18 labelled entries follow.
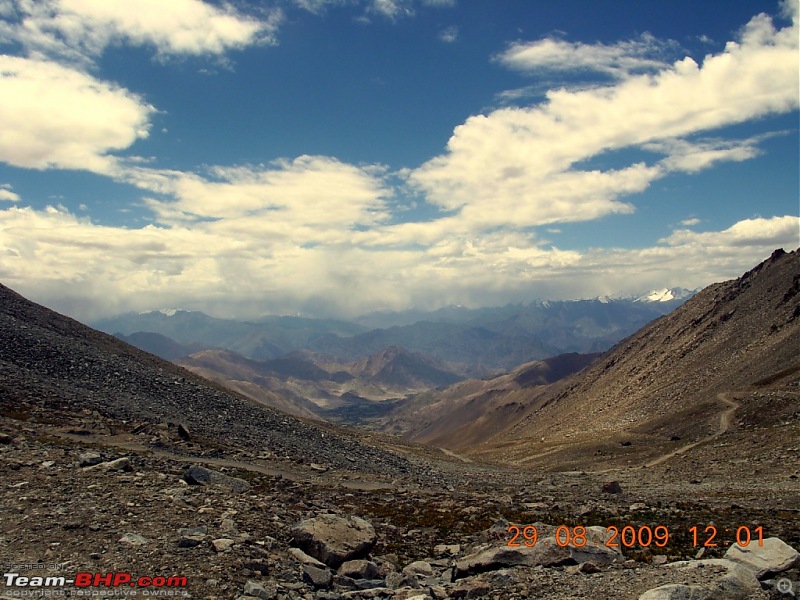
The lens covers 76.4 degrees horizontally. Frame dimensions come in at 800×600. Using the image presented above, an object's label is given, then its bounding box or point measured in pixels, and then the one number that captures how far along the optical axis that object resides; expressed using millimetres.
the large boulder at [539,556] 18641
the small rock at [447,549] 22422
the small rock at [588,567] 17719
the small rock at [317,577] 17500
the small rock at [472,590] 16734
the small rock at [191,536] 17797
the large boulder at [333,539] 19641
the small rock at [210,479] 27125
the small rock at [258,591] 15516
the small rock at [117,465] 25938
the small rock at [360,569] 18672
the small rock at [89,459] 26500
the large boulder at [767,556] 16109
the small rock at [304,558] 18922
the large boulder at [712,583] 14484
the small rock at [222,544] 17798
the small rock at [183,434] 42191
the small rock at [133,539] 17562
